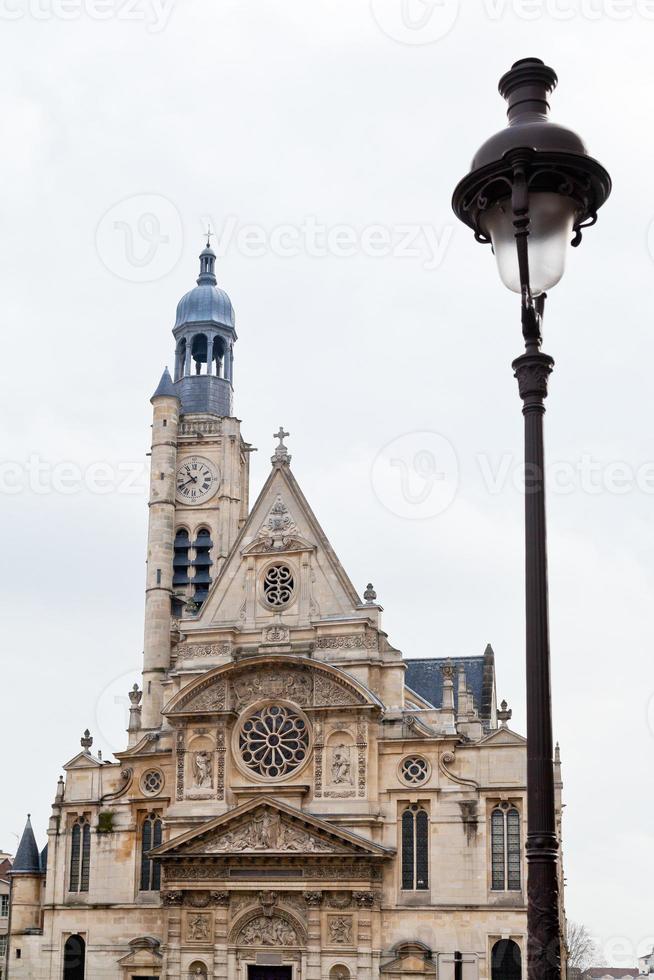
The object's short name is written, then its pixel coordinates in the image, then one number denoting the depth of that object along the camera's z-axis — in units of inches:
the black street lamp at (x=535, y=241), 300.0
